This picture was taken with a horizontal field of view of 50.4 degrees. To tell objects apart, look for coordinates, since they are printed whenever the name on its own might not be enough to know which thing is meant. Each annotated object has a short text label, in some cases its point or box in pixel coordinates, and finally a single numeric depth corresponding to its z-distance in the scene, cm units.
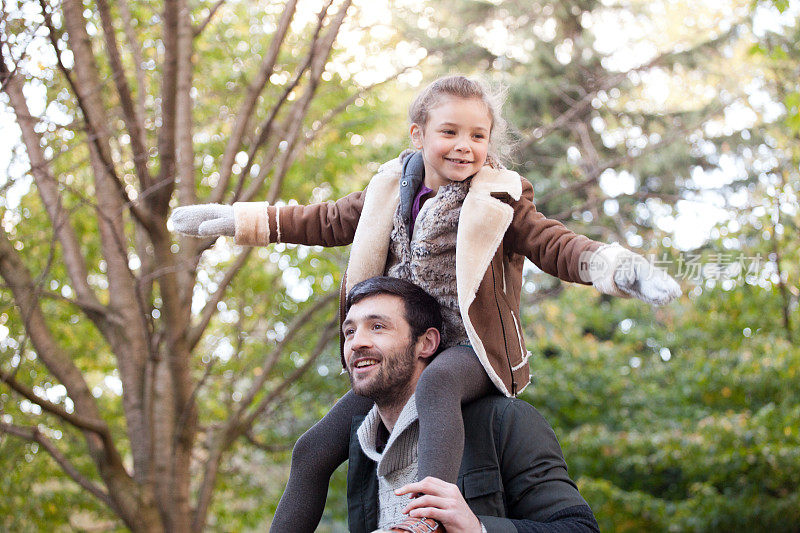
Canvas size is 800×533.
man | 235
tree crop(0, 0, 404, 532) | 483
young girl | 233
